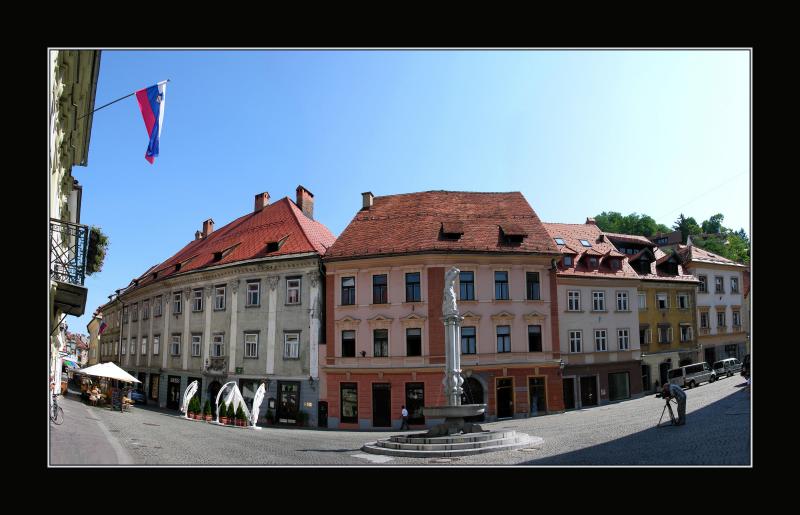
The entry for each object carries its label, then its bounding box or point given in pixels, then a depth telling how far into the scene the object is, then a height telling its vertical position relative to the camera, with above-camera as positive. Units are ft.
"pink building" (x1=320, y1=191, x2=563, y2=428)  55.21 -0.54
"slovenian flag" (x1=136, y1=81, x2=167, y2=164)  34.30 +13.19
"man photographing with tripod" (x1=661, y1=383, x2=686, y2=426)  40.64 -7.52
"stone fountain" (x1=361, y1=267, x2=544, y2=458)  37.96 -9.96
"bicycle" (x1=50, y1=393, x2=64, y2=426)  35.45 -7.36
